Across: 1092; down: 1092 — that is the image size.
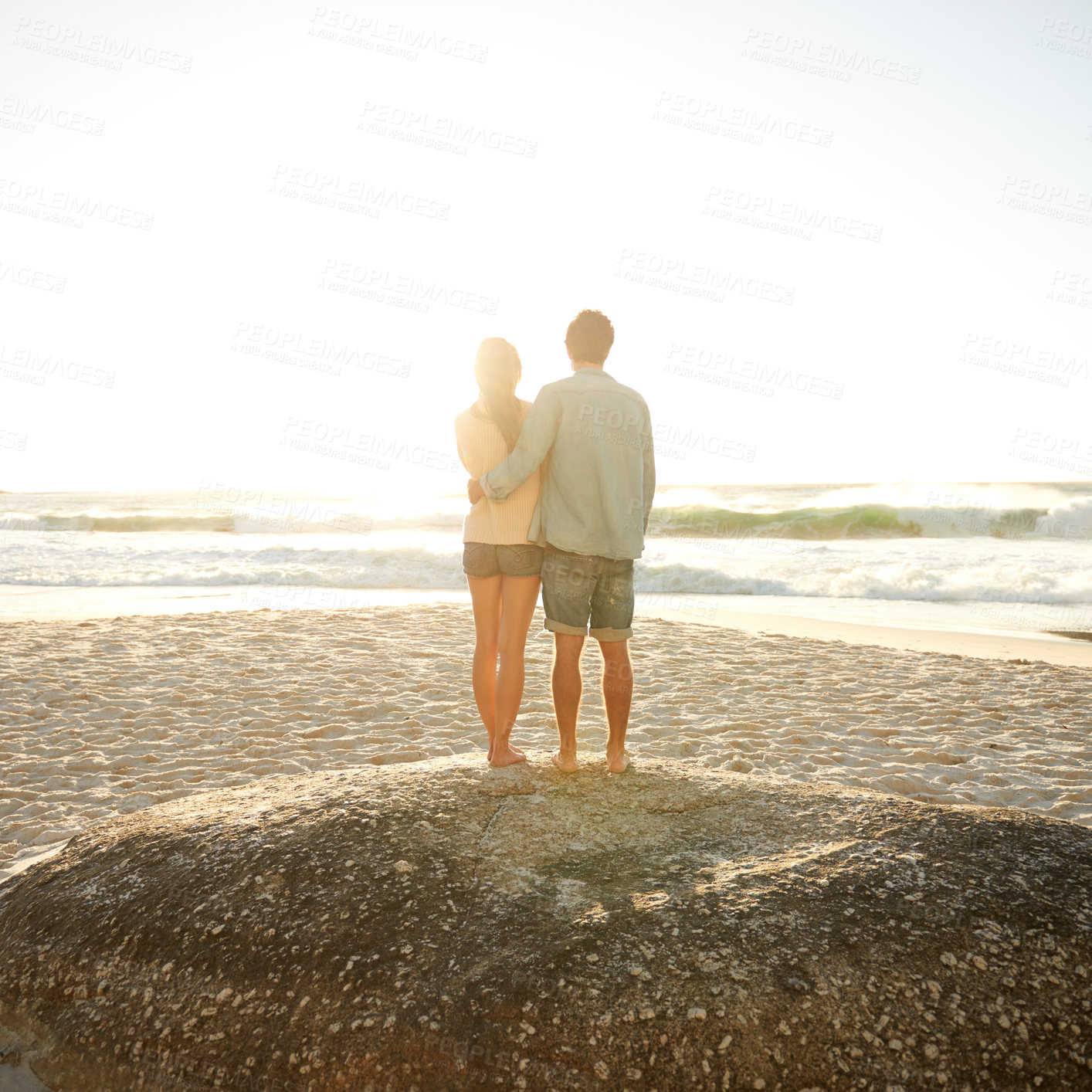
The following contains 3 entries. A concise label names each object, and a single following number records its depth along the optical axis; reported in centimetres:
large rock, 182
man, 313
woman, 323
